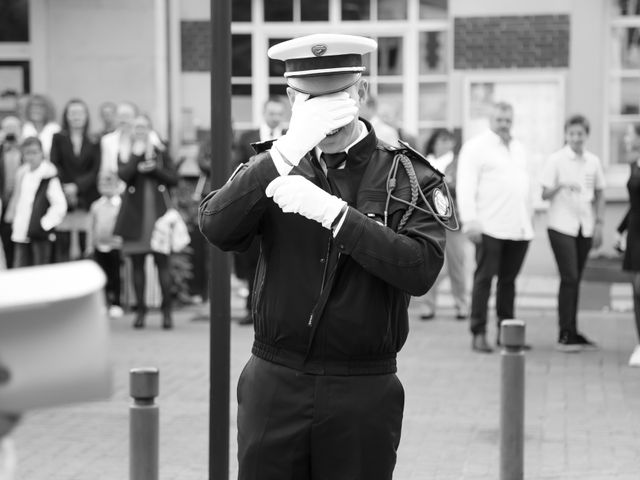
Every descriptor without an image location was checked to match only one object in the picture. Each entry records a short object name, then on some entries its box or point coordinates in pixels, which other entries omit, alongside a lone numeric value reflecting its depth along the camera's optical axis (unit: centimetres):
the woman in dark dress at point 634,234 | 1037
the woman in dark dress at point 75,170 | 1374
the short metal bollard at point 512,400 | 632
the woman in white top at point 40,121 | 1419
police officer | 382
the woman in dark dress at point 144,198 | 1240
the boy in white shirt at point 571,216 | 1123
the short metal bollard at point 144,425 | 496
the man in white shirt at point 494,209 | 1095
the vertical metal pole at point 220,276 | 494
